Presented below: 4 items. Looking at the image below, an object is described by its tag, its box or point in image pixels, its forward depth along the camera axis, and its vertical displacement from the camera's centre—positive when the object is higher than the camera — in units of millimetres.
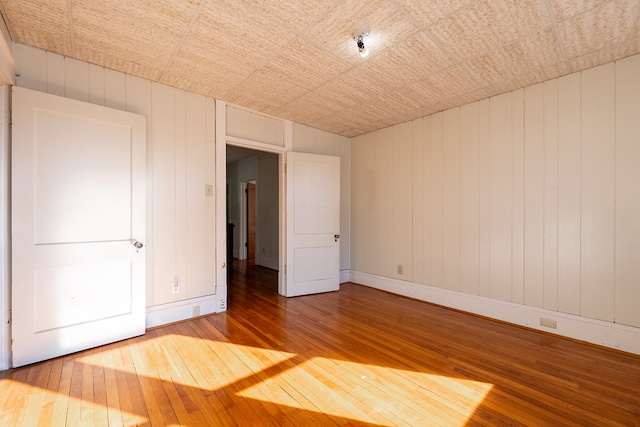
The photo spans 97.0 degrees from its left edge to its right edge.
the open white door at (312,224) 4148 -168
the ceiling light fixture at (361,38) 2139 +1359
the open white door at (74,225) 2195 -106
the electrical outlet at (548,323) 2842 -1119
